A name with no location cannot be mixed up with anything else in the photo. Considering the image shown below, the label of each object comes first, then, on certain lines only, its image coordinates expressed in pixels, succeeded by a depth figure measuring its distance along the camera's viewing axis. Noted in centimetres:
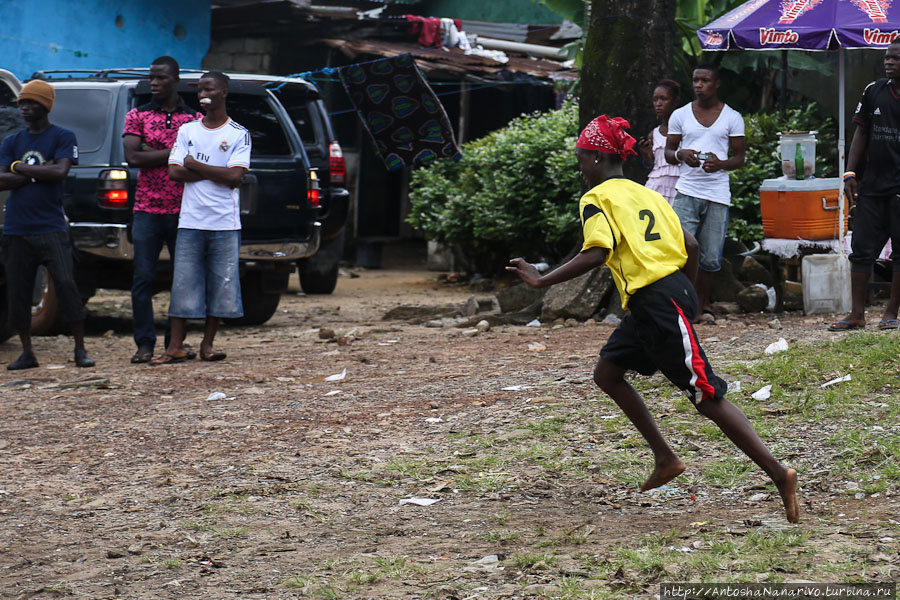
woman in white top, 1670
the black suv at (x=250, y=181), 1756
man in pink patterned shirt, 1556
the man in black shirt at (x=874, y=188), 1455
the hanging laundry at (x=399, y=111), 2658
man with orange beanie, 1508
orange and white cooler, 1744
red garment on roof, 3484
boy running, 803
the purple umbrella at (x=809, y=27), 1745
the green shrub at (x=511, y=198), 2489
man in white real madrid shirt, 1519
